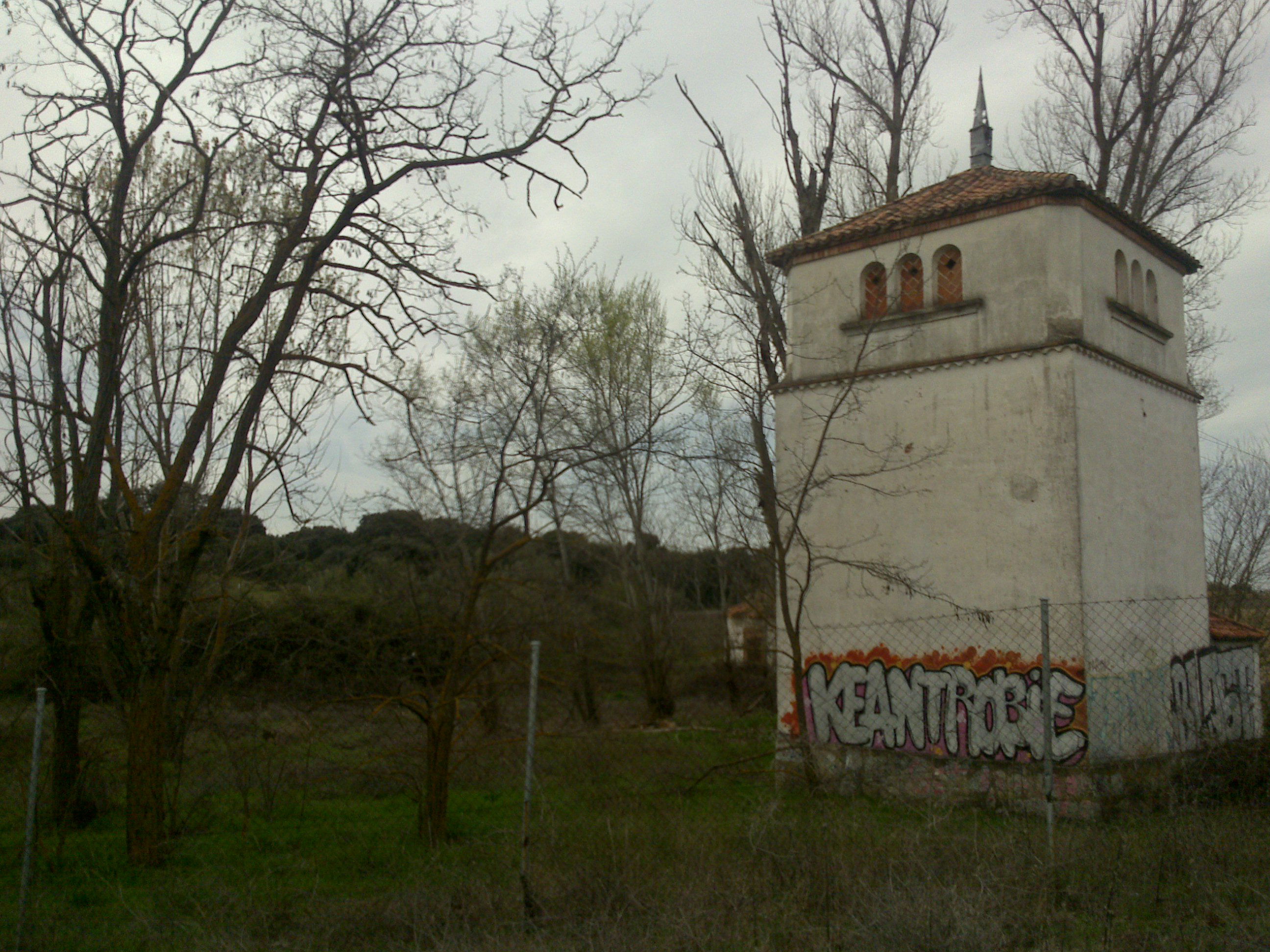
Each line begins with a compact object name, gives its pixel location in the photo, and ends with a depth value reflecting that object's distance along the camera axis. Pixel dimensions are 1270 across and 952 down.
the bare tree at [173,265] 8.39
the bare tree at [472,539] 8.72
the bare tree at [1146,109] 20.66
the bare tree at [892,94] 22.41
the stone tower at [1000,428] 11.45
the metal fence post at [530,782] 6.23
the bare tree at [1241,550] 25.48
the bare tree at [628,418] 24.73
